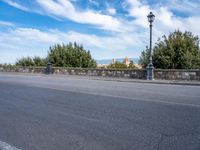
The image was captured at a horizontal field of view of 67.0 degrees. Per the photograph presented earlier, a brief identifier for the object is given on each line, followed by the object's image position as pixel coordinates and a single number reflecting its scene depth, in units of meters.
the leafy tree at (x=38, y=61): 27.71
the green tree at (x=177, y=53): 18.93
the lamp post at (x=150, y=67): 10.87
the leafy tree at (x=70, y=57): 22.99
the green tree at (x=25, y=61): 28.64
